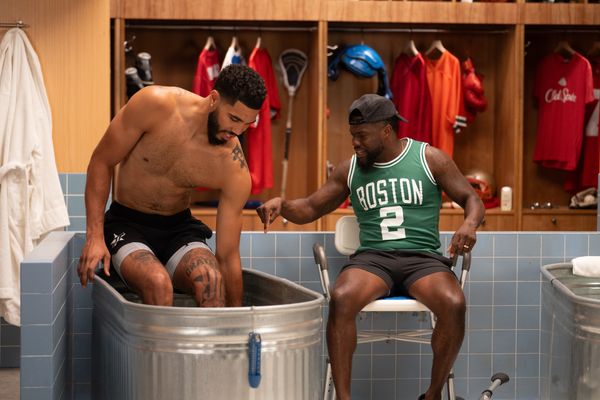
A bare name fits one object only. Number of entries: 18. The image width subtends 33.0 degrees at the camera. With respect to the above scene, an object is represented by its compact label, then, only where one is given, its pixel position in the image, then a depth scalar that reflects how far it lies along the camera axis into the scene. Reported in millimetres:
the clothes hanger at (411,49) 6609
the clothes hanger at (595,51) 6797
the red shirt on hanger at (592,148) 6684
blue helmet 6492
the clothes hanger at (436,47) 6648
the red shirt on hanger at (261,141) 6441
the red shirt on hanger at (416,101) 6543
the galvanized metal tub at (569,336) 3439
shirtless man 3438
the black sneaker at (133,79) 6086
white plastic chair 3734
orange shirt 6590
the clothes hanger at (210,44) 6441
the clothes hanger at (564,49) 6695
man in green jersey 3760
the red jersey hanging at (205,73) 6340
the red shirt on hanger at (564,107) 6629
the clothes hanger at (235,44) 6437
